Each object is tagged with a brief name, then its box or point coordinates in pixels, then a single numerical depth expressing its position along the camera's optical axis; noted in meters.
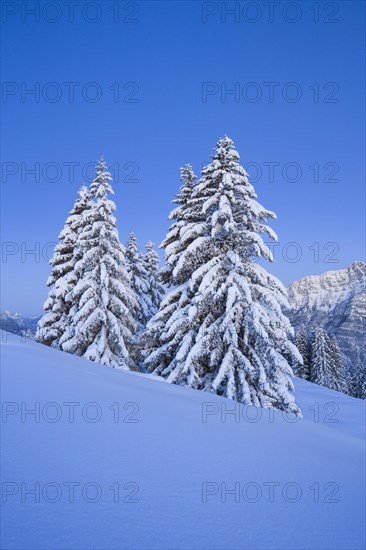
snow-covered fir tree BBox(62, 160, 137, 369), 17.50
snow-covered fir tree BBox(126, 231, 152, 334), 27.80
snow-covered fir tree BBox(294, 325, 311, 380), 49.50
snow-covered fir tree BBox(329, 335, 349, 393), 49.59
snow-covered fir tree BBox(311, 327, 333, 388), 46.09
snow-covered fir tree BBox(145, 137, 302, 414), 12.23
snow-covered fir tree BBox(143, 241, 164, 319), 30.93
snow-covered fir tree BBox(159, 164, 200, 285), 14.96
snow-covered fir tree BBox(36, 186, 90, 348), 20.36
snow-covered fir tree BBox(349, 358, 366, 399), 56.16
